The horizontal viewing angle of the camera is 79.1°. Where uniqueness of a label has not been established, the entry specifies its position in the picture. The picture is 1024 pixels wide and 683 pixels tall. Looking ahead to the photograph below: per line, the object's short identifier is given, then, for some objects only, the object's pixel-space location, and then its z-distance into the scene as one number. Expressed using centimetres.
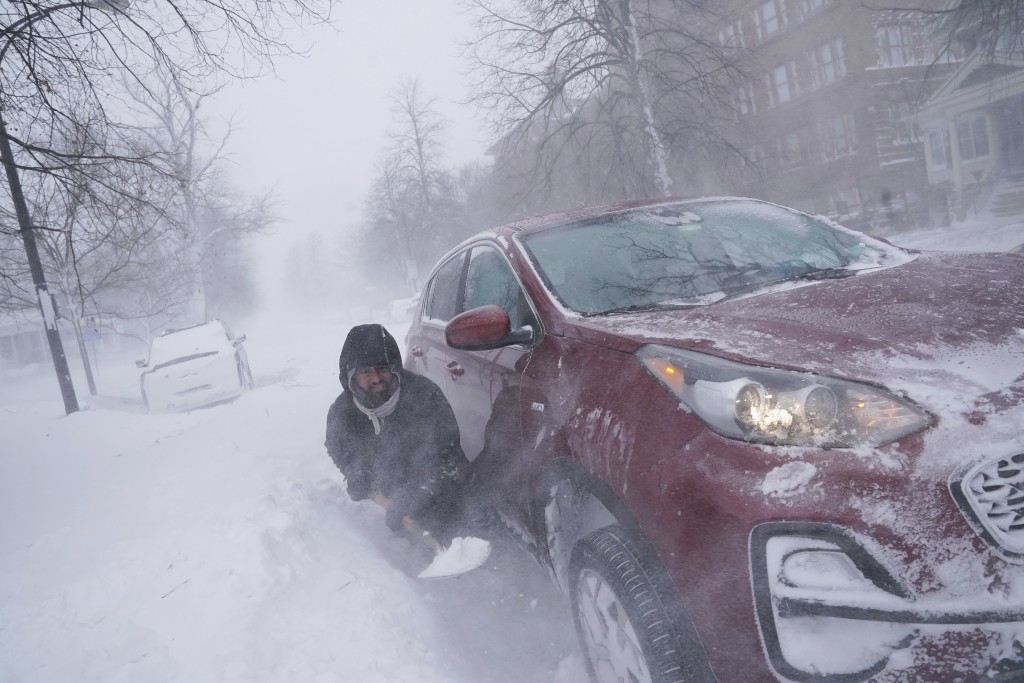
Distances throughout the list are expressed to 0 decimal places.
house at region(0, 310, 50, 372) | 4412
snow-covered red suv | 138
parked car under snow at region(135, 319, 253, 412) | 1073
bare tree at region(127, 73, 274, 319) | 2097
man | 361
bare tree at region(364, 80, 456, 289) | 3225
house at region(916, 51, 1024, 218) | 1933
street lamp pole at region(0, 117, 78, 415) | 816
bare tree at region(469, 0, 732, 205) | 1327
